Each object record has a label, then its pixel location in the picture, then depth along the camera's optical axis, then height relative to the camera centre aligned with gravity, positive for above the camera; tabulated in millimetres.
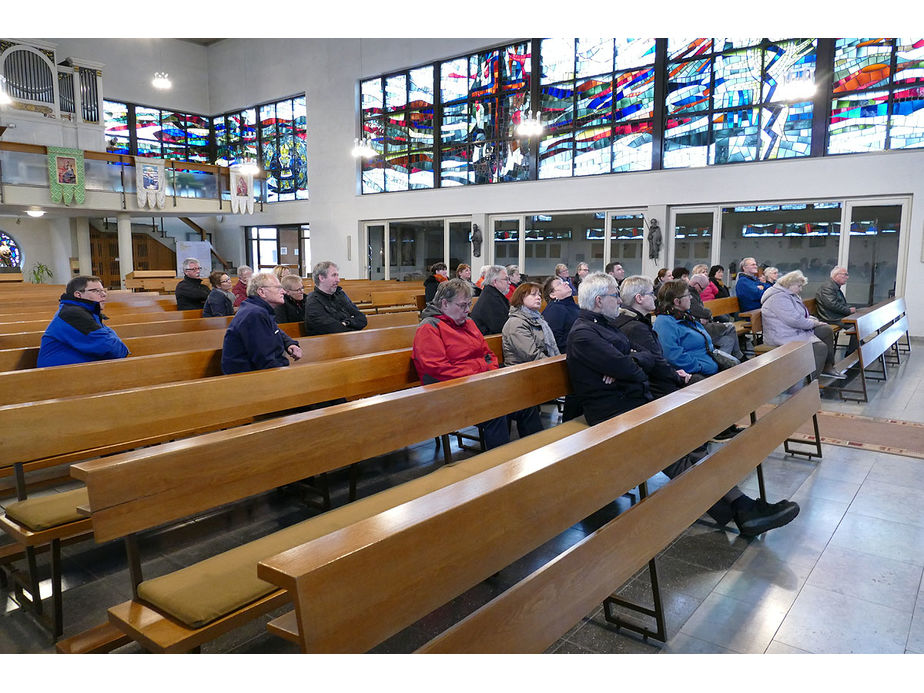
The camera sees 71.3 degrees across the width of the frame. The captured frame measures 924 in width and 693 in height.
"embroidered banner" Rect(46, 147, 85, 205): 12953 +1768
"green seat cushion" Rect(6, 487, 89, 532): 2055 -813
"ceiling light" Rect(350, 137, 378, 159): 11148 +1961
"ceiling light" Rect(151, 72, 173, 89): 15731 +4506
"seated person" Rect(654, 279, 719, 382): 3840 -441
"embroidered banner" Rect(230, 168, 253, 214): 16203 +1753
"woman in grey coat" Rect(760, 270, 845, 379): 5293 -469
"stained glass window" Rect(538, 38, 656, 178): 11672 +2940
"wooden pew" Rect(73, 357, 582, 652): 1598 -616
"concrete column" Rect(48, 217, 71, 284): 16250 +378
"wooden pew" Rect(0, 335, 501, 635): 2102 -597
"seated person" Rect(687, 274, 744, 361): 5368 -585
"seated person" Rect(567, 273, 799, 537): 3035 -485
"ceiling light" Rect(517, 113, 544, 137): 9539 +1991
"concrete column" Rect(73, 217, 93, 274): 15859 +469
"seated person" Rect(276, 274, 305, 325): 5277 -330
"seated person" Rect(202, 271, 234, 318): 5812 -376
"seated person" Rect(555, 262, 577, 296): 6652 -105
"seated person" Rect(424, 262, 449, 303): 6965 -200
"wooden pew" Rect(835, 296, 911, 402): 5350 -711
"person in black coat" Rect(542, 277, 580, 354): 4676 -369
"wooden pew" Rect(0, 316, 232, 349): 4074 -499
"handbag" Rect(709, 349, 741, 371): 4008 -611
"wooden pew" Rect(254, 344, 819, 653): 1146 -616
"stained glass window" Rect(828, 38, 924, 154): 9164 +2414
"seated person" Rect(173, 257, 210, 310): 6844 -295
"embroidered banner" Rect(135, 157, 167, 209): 14250 +1766
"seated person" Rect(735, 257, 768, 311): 7480 -319
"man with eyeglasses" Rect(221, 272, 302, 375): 3357 -419
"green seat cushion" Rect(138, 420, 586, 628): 1562 -818
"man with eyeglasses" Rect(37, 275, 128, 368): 3428 -369
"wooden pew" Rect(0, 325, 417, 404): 2729 -532
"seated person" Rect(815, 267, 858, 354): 6695 -411
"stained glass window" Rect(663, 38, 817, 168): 10156 +2640
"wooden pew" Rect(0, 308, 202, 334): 4723 -480
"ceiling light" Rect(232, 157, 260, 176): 15665 +2295
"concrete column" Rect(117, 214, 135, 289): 14789 +395
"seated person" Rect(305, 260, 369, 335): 4902 -346
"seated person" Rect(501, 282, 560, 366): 3965 -425
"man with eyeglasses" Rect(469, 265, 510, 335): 4785 -362
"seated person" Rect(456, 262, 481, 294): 6725 -105
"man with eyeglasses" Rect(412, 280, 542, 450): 3398 -446
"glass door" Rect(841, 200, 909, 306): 9508 +170
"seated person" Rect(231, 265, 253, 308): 5852 -245
